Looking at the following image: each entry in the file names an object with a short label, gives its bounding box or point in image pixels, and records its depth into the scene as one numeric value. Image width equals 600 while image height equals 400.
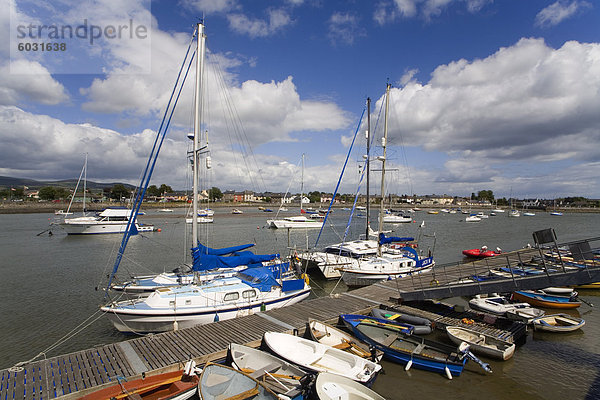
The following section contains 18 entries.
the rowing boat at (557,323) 17.12
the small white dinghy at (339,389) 9.66
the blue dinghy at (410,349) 12.67
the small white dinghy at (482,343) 13.92
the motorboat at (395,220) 97.44
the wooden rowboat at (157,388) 9.67
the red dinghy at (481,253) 39.75
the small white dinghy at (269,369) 10.44
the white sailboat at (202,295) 15.94
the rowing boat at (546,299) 21.36
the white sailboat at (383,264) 25.91
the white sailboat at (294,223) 76.62
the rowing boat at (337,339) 13.35
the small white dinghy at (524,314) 17.98
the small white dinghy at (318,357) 11.34
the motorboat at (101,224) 63.50
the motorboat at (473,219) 102.89
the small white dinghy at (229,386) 9.62
